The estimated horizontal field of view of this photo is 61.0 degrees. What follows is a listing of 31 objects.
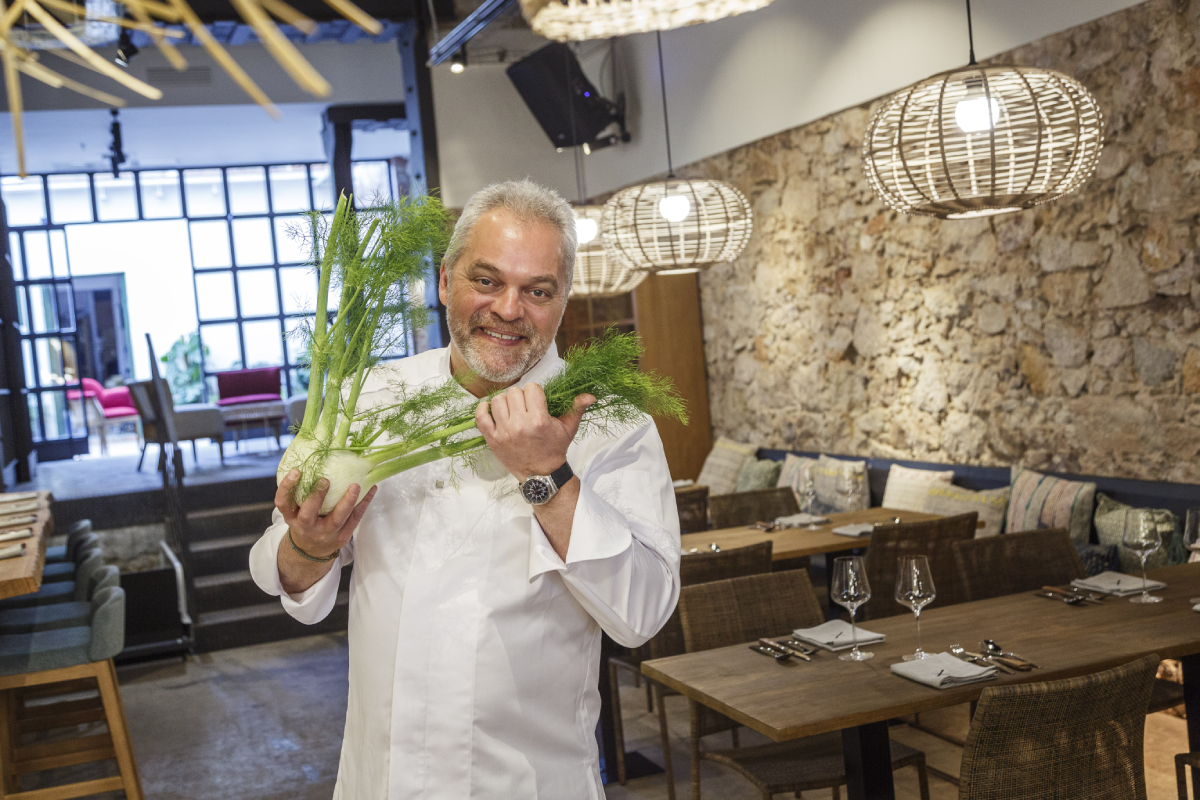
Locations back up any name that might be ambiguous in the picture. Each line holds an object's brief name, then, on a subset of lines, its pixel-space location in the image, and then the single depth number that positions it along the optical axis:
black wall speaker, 8.42
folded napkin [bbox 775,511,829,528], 5.16
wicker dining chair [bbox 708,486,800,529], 5.64
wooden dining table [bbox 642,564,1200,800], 2.35
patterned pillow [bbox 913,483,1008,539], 5.28
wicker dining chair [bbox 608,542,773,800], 3.84
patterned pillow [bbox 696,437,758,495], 7.62
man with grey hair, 1.47
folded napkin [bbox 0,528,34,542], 4.03
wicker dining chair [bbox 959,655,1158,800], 2.09
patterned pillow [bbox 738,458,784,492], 7.26
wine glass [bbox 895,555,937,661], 2.74
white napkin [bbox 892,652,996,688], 2.45
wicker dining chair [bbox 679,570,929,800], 2.77
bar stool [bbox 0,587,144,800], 3.71
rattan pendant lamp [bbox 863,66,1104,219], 3.52
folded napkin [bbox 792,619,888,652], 2.82
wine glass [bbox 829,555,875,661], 2.76
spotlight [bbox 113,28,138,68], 6.16
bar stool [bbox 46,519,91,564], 5.94
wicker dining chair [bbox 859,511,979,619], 4.07
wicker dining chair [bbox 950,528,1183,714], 3.68
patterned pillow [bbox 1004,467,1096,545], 4.82
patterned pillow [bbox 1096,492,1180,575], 4.39
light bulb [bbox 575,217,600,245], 6.37
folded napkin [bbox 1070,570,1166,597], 3.19
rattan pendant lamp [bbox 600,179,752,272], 5.66
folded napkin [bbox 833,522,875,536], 4.73
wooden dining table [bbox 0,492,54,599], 3.17
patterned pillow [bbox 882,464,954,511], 5.82
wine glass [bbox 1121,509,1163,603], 3.10
